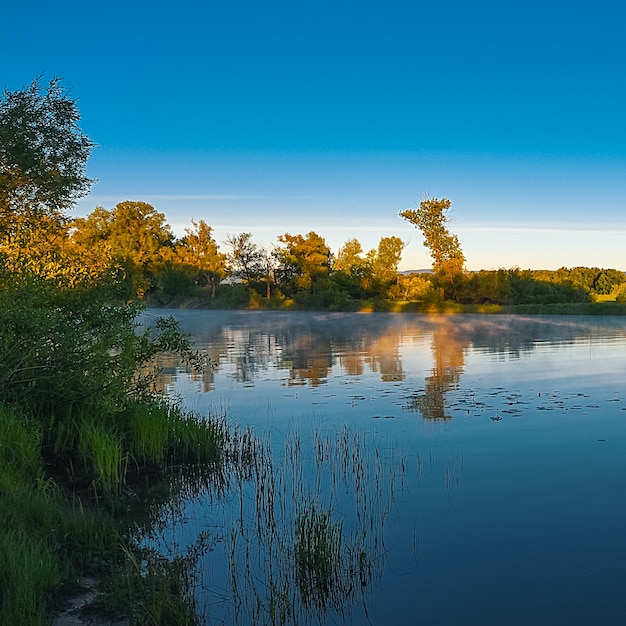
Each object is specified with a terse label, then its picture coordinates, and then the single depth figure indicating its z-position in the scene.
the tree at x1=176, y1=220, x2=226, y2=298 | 109.31
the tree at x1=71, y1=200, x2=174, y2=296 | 107.19
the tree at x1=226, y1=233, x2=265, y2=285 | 107.94
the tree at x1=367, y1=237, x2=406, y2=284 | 96.19
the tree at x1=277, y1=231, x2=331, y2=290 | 98.06
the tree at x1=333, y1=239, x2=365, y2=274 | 105.50
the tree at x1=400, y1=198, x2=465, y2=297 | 81.06
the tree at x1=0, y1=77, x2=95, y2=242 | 27.02
